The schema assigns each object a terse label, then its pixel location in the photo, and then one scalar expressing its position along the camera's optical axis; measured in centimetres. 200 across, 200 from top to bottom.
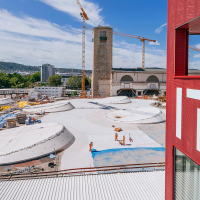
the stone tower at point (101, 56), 8088
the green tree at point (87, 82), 15638
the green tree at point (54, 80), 12625
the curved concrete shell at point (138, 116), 2944
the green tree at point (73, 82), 12962
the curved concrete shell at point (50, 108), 4002
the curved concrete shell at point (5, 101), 5723
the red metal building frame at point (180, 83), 488
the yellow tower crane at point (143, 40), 11759
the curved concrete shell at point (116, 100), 5357
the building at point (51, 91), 8794
